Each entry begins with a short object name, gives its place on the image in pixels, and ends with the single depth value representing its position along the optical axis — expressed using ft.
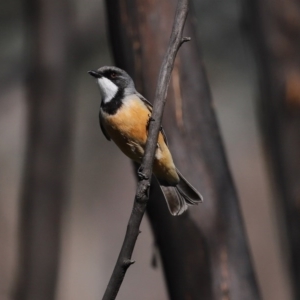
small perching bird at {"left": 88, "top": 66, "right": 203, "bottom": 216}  20.77
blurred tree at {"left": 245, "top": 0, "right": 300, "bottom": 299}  24.57
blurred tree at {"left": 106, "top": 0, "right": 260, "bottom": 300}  23.44
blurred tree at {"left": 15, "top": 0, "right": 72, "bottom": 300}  33.73
